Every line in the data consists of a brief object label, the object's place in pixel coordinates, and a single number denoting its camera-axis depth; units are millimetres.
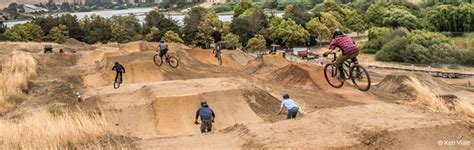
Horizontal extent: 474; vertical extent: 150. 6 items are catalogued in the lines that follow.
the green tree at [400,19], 94312
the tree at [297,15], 91475
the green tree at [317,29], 86875
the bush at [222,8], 173625
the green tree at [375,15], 101238
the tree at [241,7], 106438
